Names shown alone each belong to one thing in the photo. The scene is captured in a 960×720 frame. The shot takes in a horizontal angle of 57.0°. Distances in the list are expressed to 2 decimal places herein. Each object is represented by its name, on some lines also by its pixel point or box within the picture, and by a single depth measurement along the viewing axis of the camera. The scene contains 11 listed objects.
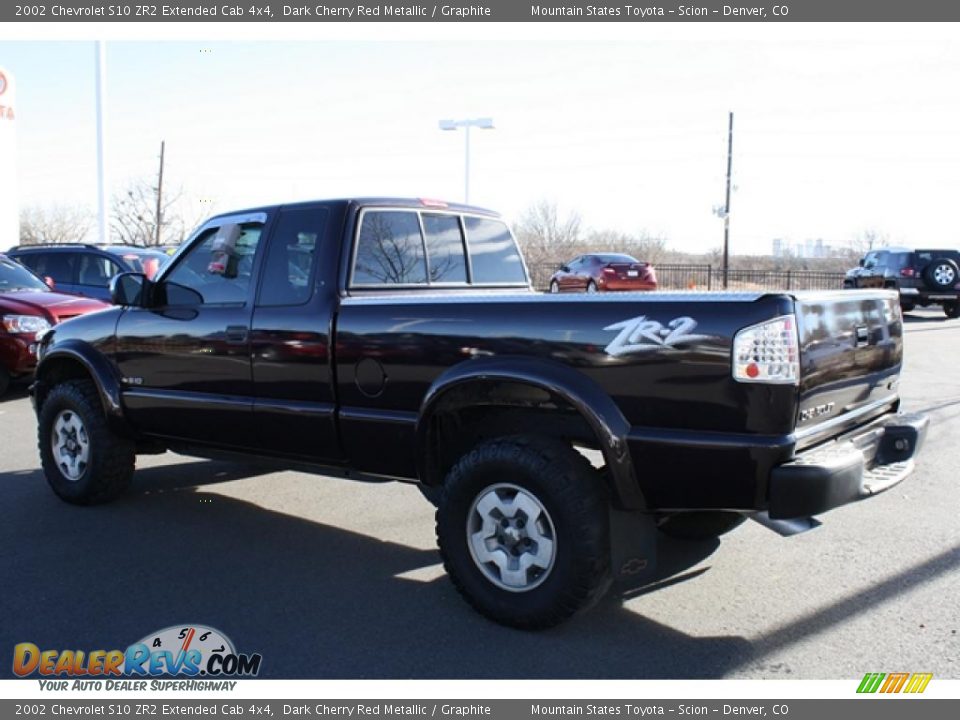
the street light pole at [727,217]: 35.75
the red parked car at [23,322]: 10.27
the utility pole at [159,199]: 45.72
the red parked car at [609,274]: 27.27
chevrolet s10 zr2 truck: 3.48
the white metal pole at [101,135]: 24.36
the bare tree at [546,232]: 54.91
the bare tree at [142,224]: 52.75
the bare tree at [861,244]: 57.83
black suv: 21.56
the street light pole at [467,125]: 31.97
